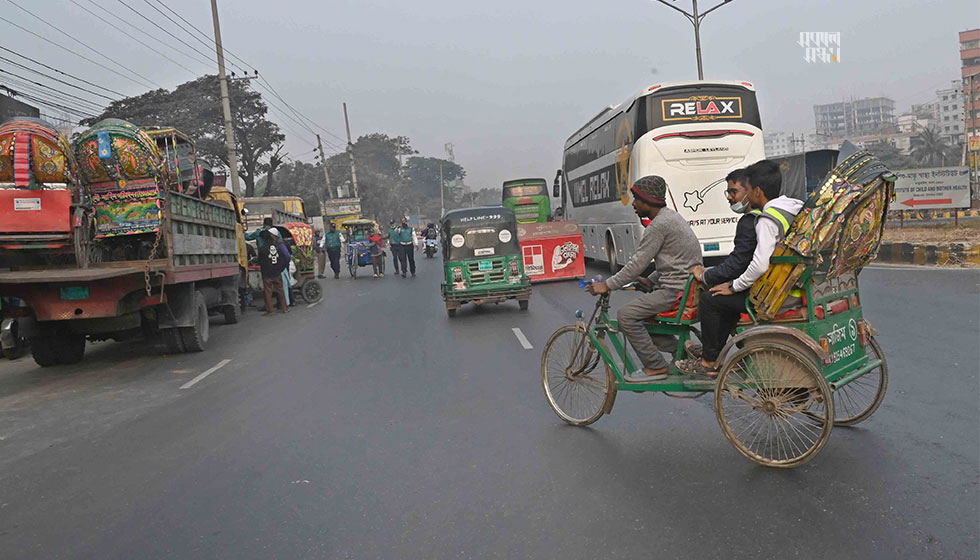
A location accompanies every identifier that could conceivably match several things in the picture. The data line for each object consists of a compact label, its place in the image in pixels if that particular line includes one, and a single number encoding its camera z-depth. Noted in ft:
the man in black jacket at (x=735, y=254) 15.15
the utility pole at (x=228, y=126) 86.50
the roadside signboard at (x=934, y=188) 72.90
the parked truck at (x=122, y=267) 28.99
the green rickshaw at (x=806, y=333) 14.01
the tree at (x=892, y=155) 252.01
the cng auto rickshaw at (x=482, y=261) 42.57
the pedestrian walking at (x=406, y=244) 78.56
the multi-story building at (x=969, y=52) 294.25
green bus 114.83
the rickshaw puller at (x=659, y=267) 16.74
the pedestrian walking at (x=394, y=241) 79.85
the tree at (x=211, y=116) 151.33
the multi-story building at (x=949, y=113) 352.49
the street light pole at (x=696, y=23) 79.30
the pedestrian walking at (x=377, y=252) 82.89
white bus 48.88
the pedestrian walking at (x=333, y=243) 83.05
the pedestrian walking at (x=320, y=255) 94.31
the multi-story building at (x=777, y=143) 515.21
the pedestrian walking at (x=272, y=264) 48.73
